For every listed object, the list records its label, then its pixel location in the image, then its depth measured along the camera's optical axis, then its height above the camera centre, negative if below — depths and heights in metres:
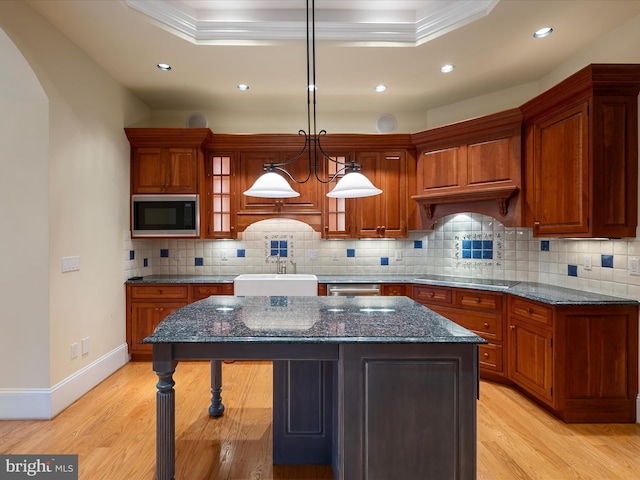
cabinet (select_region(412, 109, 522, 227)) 3.24 +0.75
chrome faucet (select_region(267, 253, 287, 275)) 4.25 -0.29
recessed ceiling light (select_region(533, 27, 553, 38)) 2.63 +1.63
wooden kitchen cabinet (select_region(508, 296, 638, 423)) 2.46 -0.86
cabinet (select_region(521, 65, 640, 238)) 2.45 +0.68
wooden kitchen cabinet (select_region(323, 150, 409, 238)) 3.97 +0.46
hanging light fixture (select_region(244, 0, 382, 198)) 2.28 +0.37
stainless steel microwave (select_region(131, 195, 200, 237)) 3.79 +0.29
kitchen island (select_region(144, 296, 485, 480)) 1.53 -0.65
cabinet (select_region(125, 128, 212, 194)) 3.81 +0.85
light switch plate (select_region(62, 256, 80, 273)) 2.72 -0.18
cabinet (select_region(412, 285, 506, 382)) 3.13 -0.71
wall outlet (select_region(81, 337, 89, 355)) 2.96 -0.90
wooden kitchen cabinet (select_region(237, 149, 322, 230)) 3.95 +0.49
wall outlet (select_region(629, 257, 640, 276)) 2.44 -0.17
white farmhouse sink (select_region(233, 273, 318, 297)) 3.65 -0.47
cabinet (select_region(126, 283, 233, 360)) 3.67 -0.68
